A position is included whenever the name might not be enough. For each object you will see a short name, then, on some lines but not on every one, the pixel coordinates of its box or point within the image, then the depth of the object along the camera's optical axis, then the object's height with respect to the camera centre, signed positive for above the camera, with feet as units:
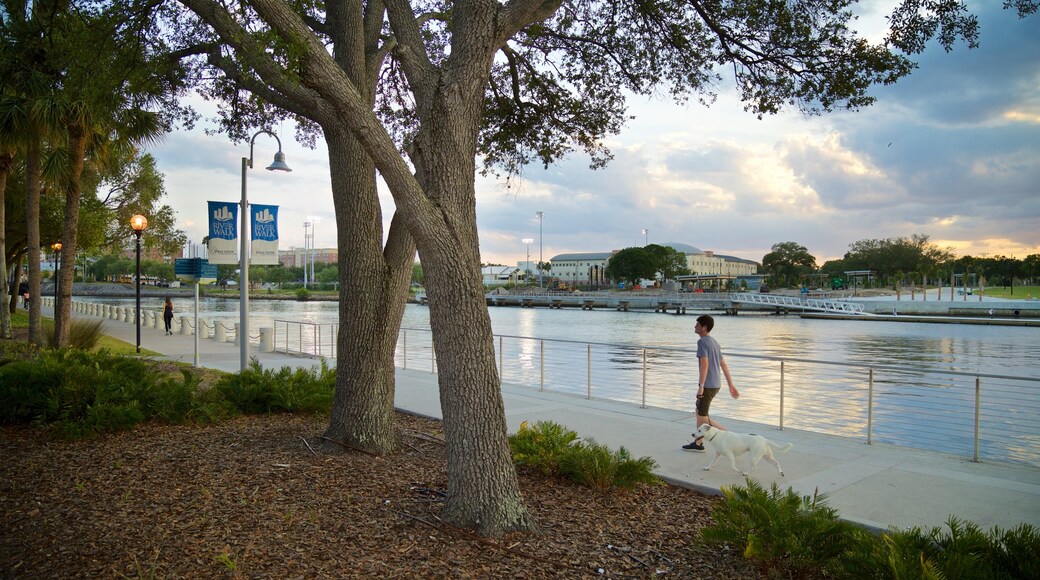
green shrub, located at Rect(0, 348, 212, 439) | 23.89 -4.94
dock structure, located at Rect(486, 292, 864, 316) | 234.99 -9.40
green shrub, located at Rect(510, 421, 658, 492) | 18.43 -5.34
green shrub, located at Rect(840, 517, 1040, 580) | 10.85 -4.70
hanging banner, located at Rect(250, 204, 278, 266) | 43.86 +2.83
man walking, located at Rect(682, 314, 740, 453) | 24.47 -3.49
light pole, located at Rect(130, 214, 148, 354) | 62.85 +4.69
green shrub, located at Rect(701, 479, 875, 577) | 12.78 -5.09
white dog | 19.93 -5.07
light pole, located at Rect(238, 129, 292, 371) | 42.24 +0.28
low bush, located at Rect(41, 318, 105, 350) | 53.52 -5.56
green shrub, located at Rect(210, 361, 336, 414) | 29.09 -5.37
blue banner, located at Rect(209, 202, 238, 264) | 43.80 +2.68
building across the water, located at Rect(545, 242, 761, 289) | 532.19 +3.48
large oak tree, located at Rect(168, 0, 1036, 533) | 14.74 +4.60
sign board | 54.54 +0.30
